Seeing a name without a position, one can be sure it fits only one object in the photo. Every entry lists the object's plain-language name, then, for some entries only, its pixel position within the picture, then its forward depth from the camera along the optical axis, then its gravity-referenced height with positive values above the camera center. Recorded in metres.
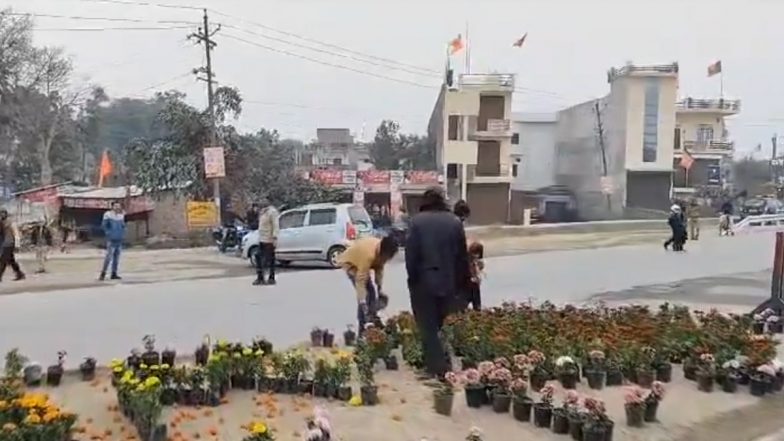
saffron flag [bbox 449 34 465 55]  52.99 +6.51
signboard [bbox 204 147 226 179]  32.91 +0.08
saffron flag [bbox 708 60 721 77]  67.69 +6.78
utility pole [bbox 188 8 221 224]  37.34 +3.62
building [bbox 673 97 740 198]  65.00 +1.75
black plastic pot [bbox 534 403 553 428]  6.75 -1.71
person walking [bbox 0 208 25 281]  20.41 -1.66
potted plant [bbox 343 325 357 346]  9.99 -1.76
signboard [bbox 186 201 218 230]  36.06 -1.81
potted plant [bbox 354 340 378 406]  7.11 -1.60
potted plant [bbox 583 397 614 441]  6.32 -1.67
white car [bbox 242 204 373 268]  24.23 -1.64
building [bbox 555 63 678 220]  41.31 +1.02
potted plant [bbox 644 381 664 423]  7.08 -1.68
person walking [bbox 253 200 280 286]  18.11 -1.40
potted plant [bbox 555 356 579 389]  7.87 -1.66
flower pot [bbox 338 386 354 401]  7.16 -1.66
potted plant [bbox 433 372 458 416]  6.93 -1.65
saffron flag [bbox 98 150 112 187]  49.28 -0.20
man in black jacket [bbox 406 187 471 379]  7.89 -0.78
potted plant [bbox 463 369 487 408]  7.12 -1.64
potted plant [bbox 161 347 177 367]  7.83 -1.55
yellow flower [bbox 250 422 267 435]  5.21 -1.41
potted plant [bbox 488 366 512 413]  7.04 -1.60
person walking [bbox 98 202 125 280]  20.08 -1.38
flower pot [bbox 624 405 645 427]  6.94 -1.76
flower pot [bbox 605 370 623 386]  8.12 -1.75
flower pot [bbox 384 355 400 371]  8.55 -1.73
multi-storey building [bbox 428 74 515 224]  53.75 +1.32
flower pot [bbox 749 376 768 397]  8.34 -1.87
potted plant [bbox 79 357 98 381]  8.06 -1.69
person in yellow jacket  9.98 -1.02
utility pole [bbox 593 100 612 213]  43.03 +1.38
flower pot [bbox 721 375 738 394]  8.41 -1.85
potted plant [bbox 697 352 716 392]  8.35 -1.77
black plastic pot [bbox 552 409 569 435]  6.61 -1.72
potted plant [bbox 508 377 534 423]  6.90 -1.67
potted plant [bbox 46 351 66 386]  7.81 -1.67
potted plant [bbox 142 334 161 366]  7.84 -1.55
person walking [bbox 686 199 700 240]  37.16 -2.08
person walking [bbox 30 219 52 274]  24.83 -2.06
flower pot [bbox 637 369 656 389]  8.24 -1.78
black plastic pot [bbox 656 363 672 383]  8.48 -1.78
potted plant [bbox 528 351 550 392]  7.76 -1.63
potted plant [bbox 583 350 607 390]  8.00 -1.67
